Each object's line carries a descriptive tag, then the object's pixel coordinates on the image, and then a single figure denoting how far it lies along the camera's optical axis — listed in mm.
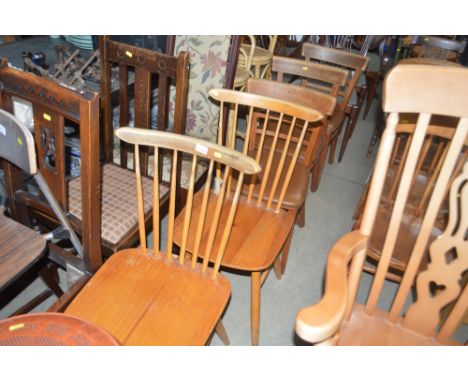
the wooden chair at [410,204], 1220
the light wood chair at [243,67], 2321
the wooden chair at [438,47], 2713
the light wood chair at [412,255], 697
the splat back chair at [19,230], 839
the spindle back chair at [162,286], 932
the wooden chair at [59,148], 896
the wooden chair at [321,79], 1385
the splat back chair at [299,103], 1380
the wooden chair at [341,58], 2070
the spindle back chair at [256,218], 1190
